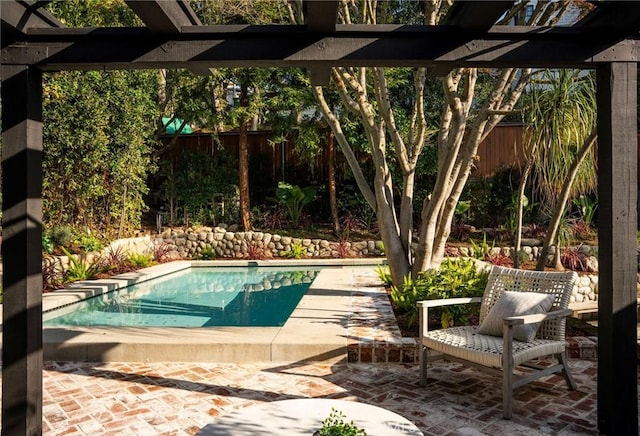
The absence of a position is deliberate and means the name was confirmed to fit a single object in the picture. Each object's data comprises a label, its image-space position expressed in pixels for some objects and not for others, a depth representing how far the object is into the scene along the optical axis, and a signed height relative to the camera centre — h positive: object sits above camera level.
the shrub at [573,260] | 9.17 -0.86
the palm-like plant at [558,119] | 5.83 +1.09
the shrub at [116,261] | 9.98 -0.95
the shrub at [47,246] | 9.04 -0.56
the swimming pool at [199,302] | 6.87 -1.40
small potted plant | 2.24 -0.96
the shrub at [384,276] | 8.01 -1.01
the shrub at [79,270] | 8.96 -0.99
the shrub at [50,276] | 8.06 -1.01
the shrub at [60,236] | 9.48 -0.40
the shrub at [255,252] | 12.74 -0.96
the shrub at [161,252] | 12.10 -0.91
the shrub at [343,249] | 12.54 -0.88
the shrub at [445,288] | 5.37 -0.84
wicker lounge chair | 3.53 -0.92
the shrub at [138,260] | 10.76 -0.99
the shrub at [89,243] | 10.07 -0.58
